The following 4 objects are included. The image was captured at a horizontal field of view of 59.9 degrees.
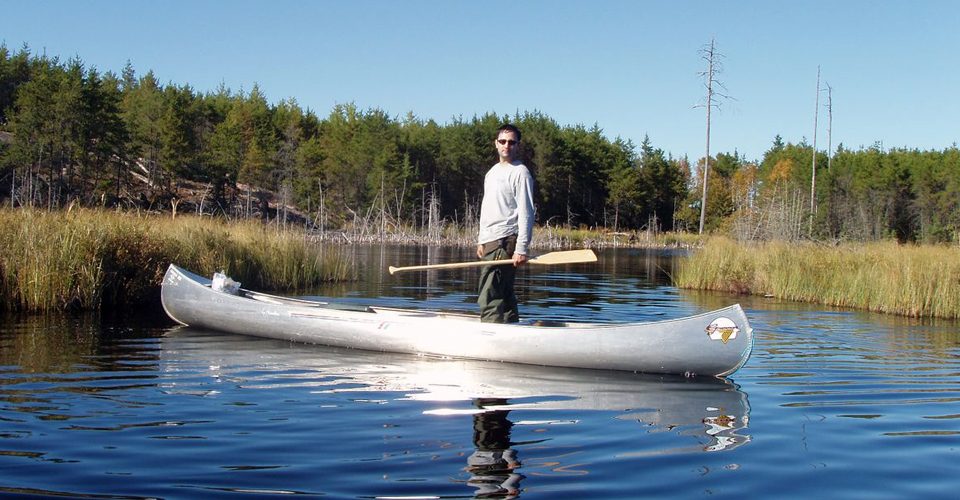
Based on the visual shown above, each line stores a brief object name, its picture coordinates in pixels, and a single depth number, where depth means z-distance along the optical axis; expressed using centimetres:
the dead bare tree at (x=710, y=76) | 3729
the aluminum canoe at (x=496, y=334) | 698
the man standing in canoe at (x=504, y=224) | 738
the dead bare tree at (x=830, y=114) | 4511
